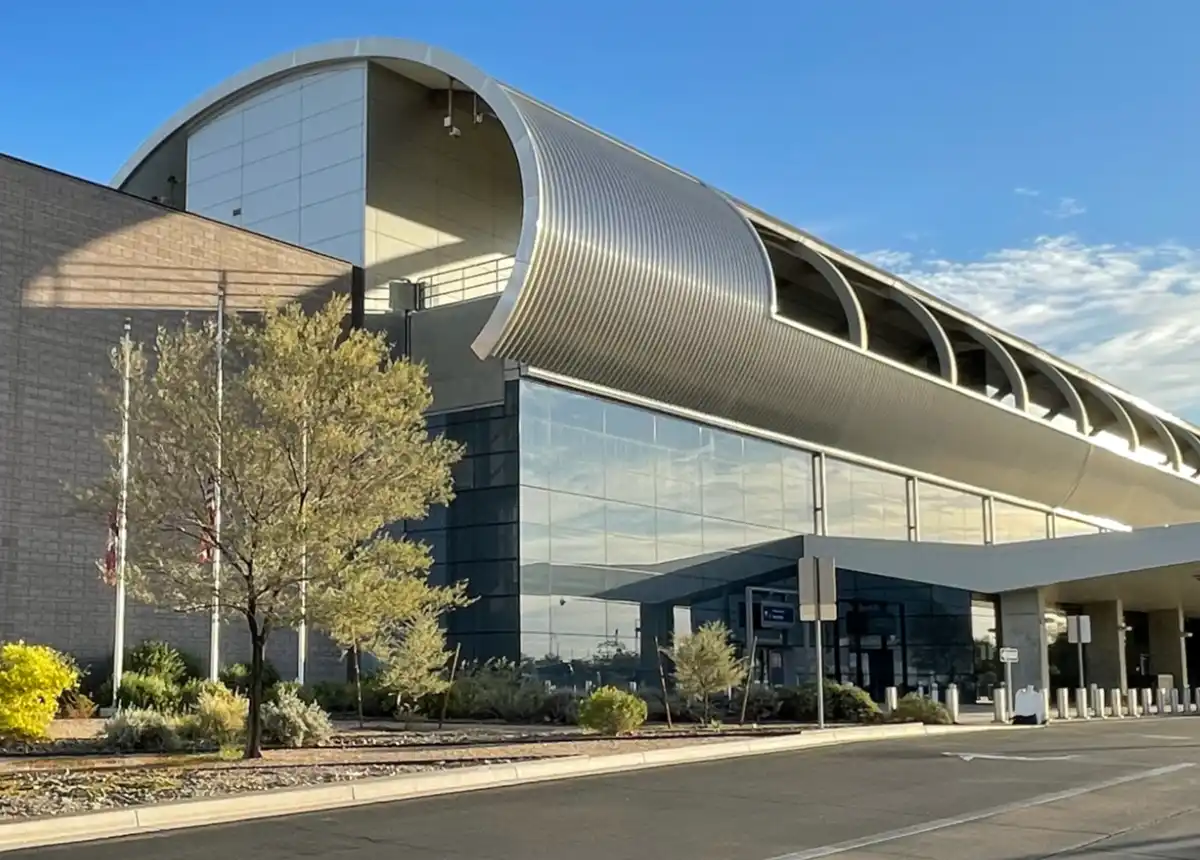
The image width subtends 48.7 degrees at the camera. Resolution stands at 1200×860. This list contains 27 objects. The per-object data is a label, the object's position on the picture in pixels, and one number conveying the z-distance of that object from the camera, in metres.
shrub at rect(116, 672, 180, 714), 24.61
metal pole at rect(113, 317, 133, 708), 16.50
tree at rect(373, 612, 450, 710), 23.06
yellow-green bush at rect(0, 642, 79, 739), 18.06
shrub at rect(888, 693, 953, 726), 27.72
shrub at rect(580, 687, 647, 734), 21.91
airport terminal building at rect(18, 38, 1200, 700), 30.05
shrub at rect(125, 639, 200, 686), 26.41
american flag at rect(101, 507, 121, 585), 17.96
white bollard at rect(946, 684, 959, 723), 28.48
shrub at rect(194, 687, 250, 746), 18.12
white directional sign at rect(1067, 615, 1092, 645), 32.31
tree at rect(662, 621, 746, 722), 24.97
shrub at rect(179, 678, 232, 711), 24.86
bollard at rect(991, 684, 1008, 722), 30.34
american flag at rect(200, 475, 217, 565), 16.55
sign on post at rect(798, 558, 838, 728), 23.59
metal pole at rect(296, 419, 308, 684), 16.36
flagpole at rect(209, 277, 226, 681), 16.42
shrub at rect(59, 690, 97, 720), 24.22
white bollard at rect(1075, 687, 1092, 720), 34.62
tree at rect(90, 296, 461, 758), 16.27
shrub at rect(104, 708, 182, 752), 17.83
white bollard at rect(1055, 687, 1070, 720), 34.34
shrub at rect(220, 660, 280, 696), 27.45
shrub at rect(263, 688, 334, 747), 18.75
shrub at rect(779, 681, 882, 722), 27.64
